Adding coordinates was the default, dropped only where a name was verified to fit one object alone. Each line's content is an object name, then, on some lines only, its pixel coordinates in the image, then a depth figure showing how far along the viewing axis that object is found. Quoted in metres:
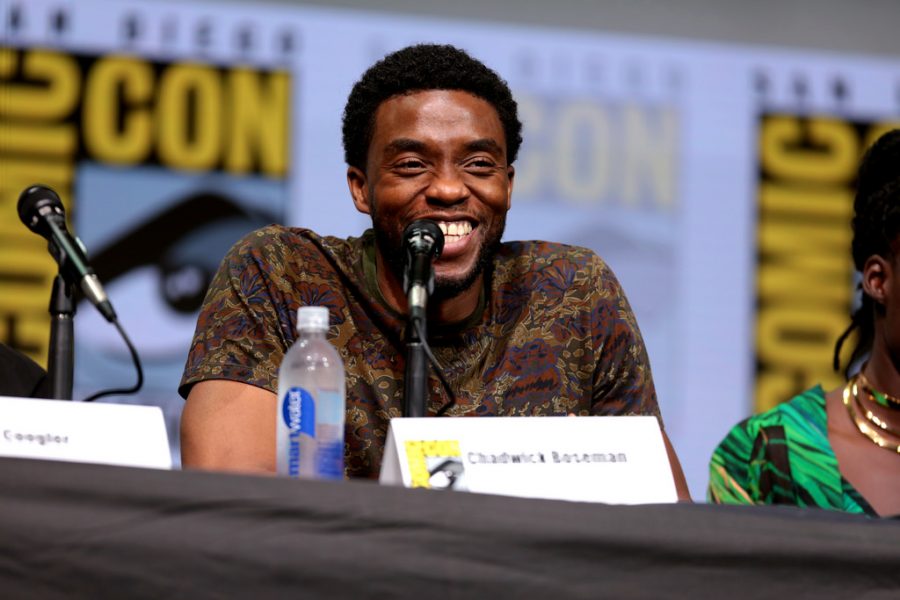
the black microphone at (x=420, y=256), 6.19
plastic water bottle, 6.03
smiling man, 6.57
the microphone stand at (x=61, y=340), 6.20
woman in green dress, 6.72
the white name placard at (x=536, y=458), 5.96
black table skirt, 5.78
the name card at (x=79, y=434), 5.90
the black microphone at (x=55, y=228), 6.20
